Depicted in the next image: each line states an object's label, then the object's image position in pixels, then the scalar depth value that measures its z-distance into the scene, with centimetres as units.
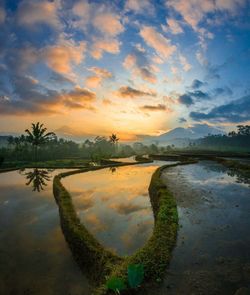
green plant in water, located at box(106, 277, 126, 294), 536
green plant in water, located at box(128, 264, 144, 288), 550
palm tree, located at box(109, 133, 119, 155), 10386
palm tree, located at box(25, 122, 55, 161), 5622
